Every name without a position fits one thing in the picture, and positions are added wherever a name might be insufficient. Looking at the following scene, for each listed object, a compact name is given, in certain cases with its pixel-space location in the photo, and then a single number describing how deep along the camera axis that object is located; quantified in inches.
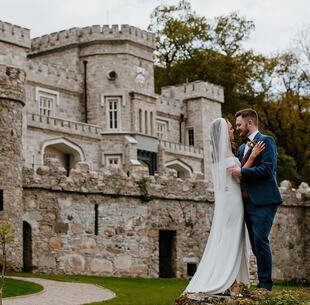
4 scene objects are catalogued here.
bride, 345.4
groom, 344.5
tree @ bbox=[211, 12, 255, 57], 2172.7
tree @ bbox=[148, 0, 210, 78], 2145.7
